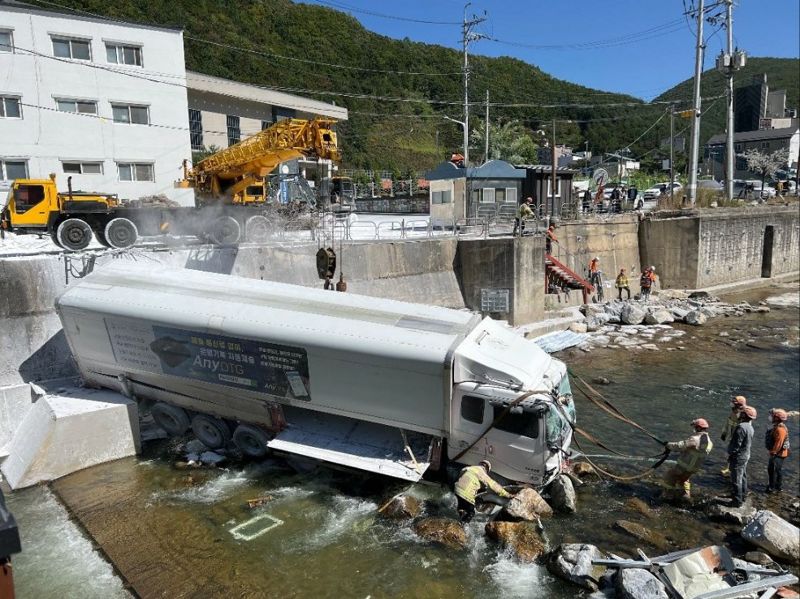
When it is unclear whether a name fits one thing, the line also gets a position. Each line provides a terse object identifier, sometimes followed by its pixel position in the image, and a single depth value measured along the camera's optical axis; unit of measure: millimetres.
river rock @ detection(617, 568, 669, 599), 7375
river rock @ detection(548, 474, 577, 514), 9969
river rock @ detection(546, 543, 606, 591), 8133
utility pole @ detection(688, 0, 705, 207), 30875
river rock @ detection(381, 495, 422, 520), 9820
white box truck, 9664
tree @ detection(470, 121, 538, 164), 53625
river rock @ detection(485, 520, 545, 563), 8884
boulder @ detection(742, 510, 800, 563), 8523
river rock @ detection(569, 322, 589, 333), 22281
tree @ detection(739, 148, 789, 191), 62369
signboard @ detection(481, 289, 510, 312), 21453
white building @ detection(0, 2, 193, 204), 26188
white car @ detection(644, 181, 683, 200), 45062
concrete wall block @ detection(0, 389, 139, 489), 11125
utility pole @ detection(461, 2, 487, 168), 37312
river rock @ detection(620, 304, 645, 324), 23797
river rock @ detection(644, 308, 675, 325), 23953
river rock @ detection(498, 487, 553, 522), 9469
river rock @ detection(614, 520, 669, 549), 9219
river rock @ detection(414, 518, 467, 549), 9180
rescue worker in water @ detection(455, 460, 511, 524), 9375
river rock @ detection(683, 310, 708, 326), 24391
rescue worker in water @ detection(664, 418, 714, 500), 10203
